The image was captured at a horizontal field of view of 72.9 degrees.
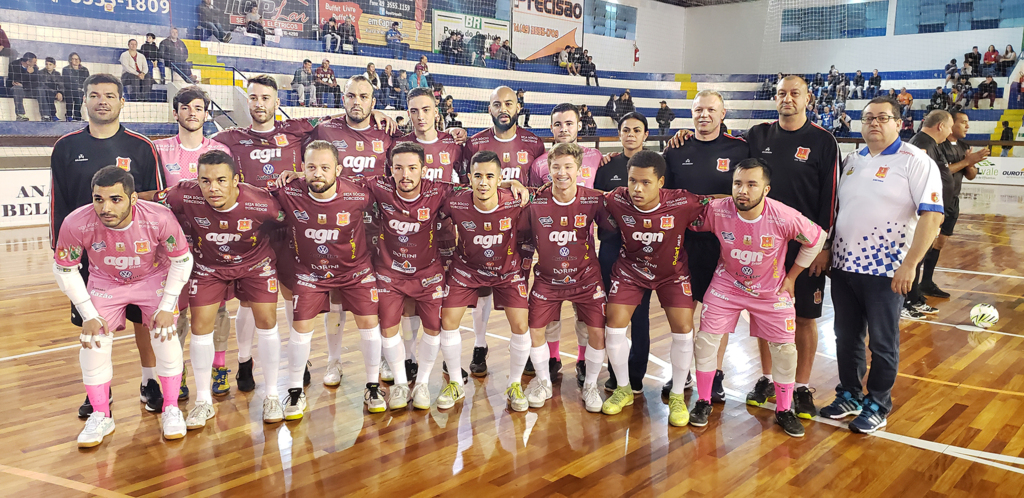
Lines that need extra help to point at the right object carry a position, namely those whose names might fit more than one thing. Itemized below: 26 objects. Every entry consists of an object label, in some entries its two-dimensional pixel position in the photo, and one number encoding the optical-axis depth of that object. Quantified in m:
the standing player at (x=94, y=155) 4.27
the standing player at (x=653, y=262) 4.40
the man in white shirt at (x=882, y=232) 4.04
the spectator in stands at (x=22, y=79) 13.06
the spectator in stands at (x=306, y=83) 16.19
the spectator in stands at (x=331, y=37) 18.30
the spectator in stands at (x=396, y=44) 20.09
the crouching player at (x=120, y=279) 3.92
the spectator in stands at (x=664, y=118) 23.66
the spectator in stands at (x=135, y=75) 14.06
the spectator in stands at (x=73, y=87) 13.46
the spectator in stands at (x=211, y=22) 16.48
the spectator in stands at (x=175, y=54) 14.75
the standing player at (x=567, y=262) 4.59
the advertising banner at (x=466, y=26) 21.41
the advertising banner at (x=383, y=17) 19.33
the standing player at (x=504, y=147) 5.38
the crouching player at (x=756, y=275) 4.18
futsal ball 6.74
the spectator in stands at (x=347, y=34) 18.81
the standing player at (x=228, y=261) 4.30
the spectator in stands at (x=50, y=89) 13.25
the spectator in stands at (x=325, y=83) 16.50
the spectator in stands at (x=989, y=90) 22.47
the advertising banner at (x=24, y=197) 11.35
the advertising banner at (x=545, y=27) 23.95
